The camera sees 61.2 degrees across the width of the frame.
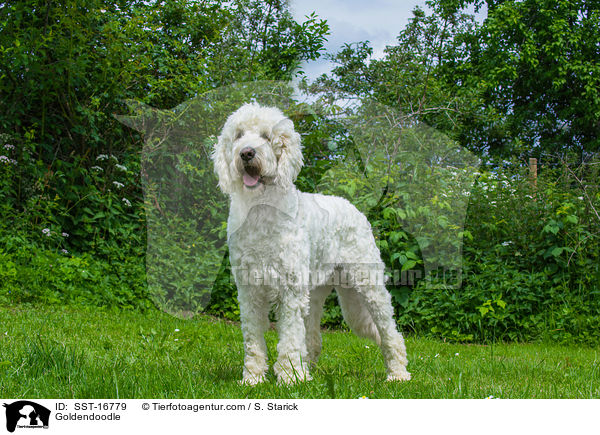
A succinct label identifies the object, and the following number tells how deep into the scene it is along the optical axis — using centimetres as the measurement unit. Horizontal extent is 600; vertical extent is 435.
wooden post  619
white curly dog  260
